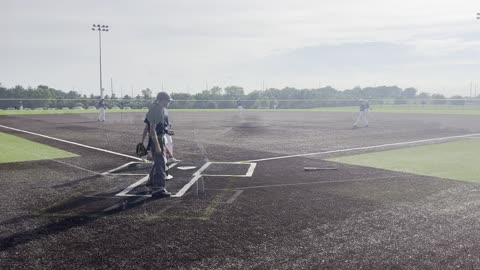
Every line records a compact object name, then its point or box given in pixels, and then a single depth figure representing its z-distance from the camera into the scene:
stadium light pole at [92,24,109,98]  60.08
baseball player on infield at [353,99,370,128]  28.17
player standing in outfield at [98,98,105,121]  31.31
